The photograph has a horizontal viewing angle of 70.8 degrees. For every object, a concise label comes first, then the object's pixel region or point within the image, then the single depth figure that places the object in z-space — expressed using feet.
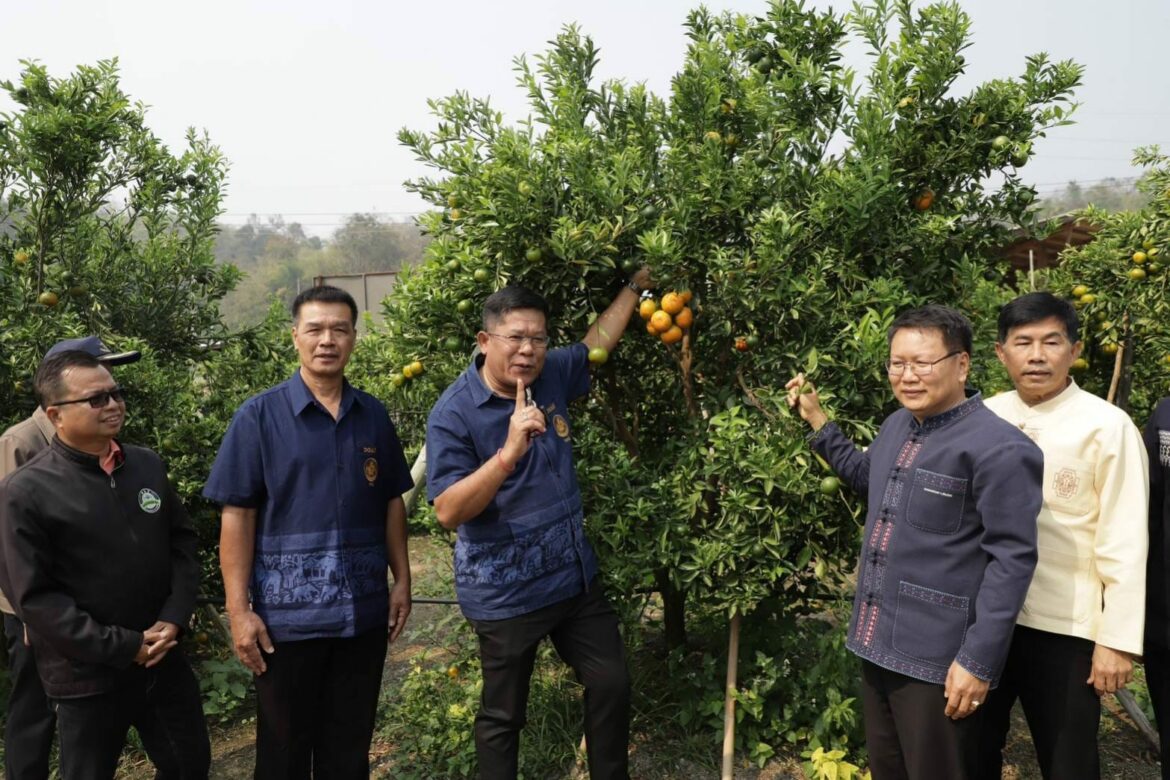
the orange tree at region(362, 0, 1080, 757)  9.57
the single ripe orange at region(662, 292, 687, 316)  9.66
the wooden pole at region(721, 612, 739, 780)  10.58
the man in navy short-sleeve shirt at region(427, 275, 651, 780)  8.53
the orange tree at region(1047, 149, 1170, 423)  16.98
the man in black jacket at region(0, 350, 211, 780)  8.05
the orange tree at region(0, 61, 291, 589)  12.70
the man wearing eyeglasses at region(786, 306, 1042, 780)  7.11
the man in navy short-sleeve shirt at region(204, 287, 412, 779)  8.62
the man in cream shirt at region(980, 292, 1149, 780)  7.66
